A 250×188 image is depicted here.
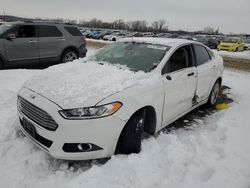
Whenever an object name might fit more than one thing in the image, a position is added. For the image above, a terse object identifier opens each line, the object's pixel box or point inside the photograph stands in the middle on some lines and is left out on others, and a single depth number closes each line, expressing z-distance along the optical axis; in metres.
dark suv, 6.03
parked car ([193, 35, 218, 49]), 21.46
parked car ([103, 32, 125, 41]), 27.24
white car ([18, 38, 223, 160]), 2.12
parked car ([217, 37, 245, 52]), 18.68
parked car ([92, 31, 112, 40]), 30.54
